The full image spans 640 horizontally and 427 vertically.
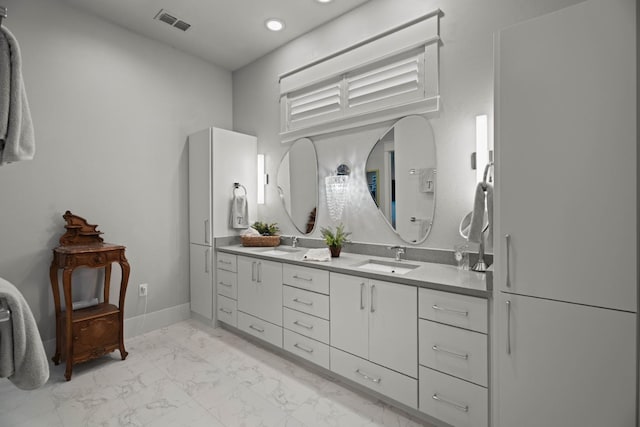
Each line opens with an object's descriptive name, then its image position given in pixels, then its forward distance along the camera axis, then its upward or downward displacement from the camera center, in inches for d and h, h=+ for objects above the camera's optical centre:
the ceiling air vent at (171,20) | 109.9 +68.9
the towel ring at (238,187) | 133.0 +11.3
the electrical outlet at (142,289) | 122.7 -29.2
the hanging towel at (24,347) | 45.5 -19.7
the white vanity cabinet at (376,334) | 72.7 -29.8
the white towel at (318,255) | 95.1 -12.7
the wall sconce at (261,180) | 139.6 +14.7
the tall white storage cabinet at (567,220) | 48.2 -1.2
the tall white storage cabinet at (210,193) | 126.0 +8.5
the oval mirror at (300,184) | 121.2 +11.6
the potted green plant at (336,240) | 102.8 -8.7
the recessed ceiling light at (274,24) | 114.0 +68.8
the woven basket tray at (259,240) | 124.9 -10.5
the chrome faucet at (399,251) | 95.5 -11.4
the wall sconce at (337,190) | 110.6 +8.0
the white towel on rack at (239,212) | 131.2 +0.6
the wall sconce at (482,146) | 80.0 +16.8
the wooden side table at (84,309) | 91.6 -30.4
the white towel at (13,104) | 49.0 +17.1
